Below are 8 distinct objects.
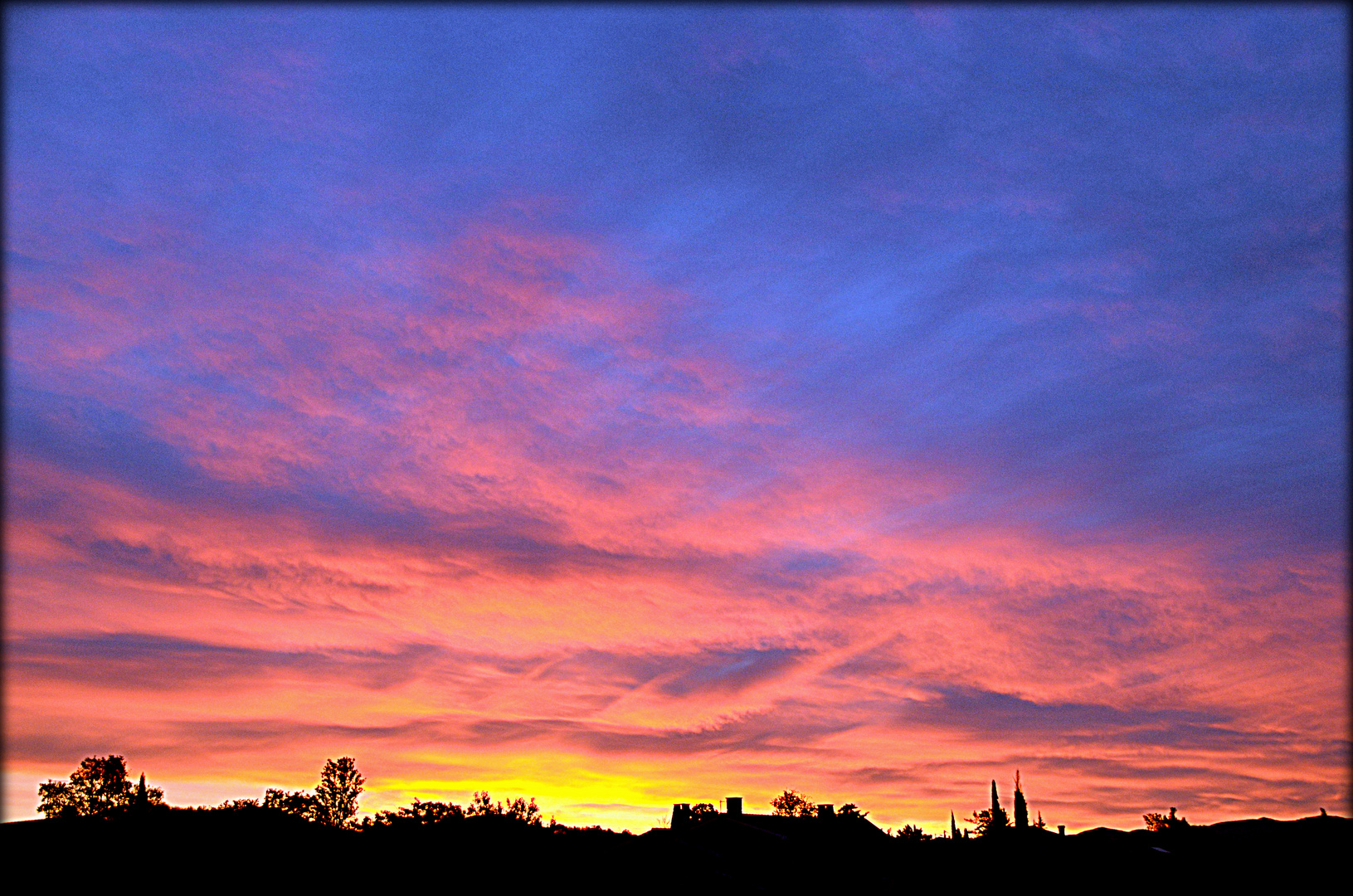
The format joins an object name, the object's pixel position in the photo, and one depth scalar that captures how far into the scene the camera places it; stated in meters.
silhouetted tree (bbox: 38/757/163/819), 117.81
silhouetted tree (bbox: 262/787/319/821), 119.56
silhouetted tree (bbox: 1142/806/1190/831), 128.50
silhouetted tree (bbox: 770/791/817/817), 141.75
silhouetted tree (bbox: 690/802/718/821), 122.94
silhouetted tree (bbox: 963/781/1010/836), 105.94
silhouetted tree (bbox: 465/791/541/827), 121.81
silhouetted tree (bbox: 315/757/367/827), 125.81
